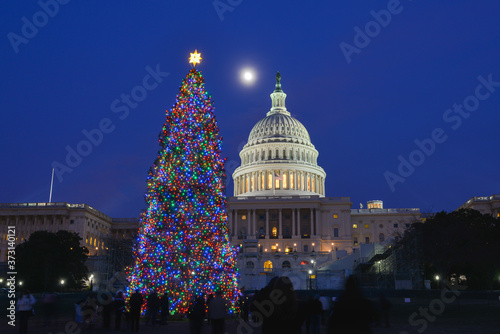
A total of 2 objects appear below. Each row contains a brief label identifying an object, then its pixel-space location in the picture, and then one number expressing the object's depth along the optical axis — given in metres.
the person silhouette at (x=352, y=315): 9.49
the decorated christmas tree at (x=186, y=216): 26.64
